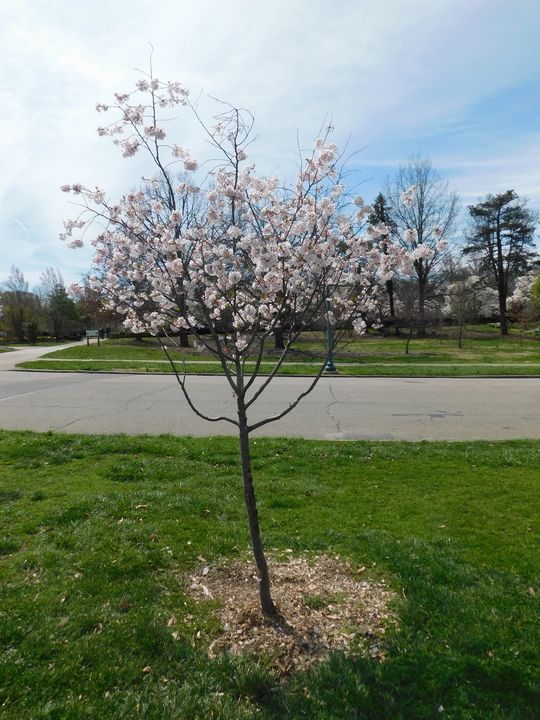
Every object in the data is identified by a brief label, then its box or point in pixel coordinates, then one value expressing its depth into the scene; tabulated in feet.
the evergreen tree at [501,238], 138.82
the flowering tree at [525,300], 124.67
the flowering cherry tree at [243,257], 10.95
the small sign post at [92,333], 106.09
